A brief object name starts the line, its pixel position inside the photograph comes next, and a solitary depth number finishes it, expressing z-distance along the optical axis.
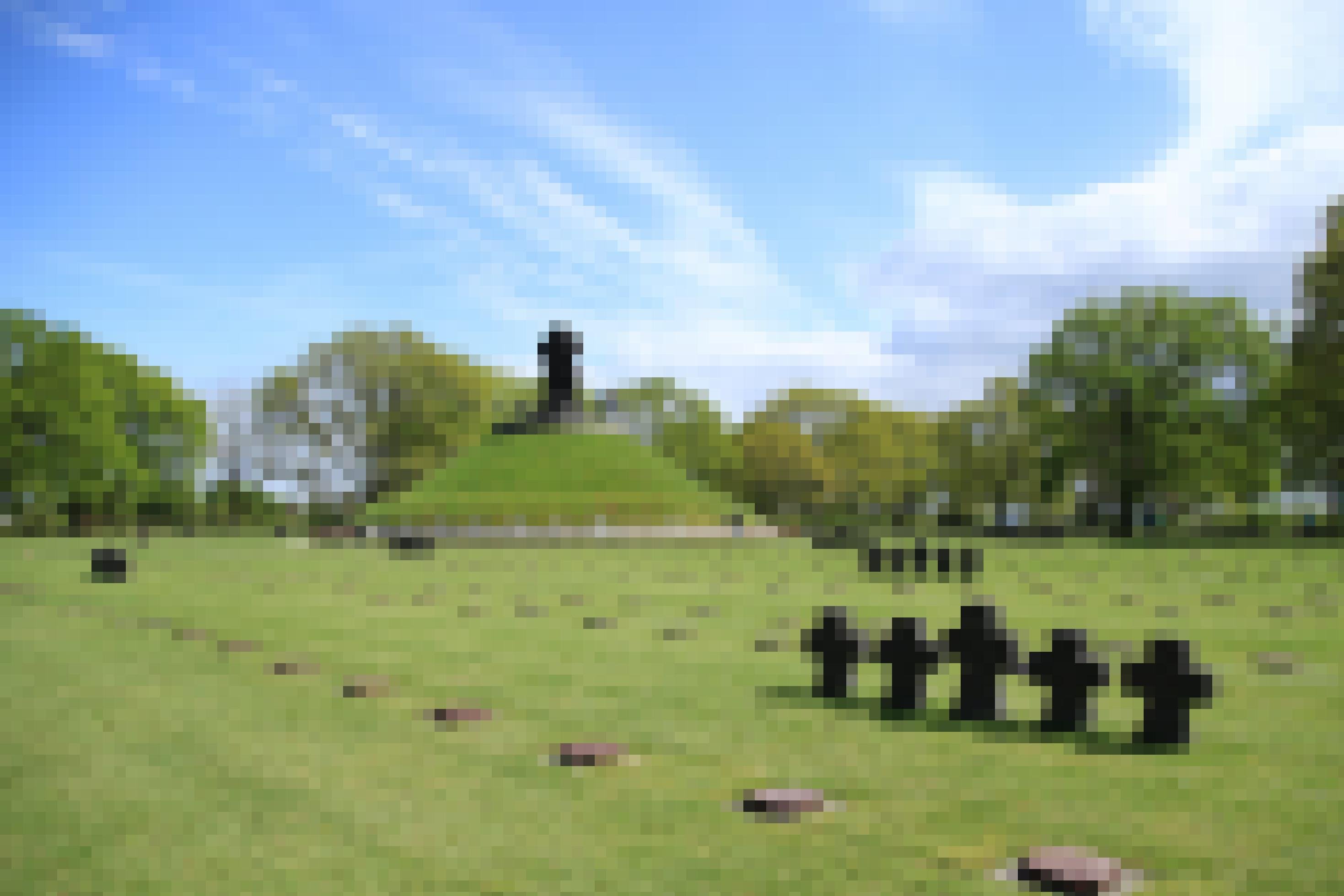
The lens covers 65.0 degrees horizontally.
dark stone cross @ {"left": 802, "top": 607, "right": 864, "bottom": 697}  10.46
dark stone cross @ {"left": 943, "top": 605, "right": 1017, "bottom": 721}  9.25
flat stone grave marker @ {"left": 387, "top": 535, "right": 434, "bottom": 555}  47.22
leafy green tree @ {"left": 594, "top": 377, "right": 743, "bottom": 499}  111.44
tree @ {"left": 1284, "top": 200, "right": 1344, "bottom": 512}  51.75
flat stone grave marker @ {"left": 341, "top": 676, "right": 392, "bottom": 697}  10.54
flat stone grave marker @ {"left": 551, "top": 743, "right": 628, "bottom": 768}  7.57
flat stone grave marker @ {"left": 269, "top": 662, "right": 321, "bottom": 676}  11.98
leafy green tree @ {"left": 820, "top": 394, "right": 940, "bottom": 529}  108.62
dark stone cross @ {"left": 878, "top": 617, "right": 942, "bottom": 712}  9.66
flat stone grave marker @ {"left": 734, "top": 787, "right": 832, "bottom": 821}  6.25
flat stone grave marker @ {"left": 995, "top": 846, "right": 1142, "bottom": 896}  5.05
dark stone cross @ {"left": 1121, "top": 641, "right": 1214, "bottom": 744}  8.18
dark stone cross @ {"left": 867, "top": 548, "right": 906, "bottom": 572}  31.45
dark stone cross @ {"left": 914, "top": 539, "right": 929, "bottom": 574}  31.70
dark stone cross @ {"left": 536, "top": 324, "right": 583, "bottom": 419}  74.12
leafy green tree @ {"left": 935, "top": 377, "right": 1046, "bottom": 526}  99.25
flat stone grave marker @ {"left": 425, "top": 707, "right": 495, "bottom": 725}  9.16
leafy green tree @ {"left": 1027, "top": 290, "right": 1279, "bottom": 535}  65.31
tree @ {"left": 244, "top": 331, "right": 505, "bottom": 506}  91.56
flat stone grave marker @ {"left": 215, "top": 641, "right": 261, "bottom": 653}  13.85
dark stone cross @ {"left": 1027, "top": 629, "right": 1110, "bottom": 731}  8.71
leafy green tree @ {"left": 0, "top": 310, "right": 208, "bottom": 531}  74.12
